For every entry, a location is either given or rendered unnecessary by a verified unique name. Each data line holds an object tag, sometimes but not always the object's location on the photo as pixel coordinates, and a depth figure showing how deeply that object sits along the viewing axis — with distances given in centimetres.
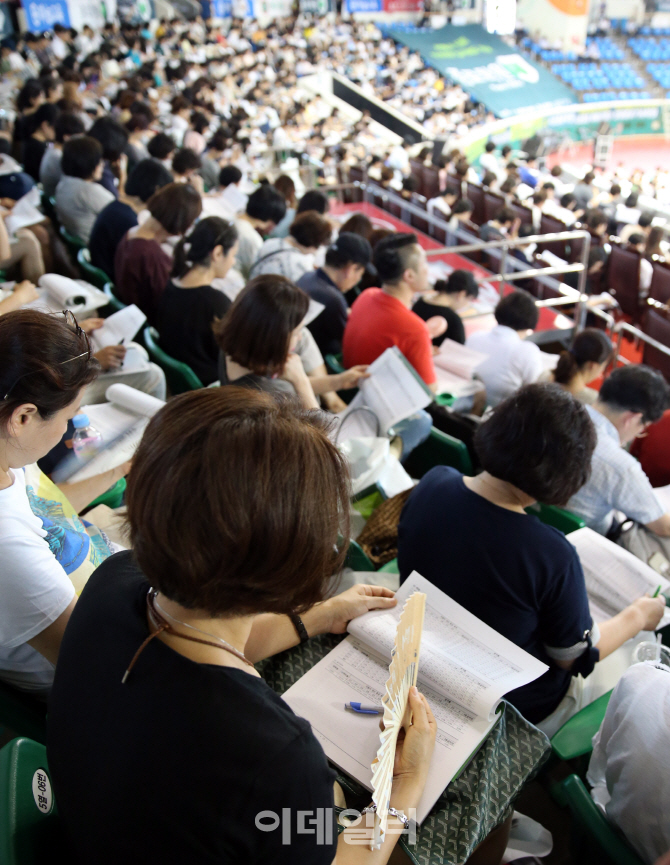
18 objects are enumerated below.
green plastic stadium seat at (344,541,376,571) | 172
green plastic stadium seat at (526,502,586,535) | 191
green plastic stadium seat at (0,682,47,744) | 122
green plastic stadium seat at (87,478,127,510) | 184
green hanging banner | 1877
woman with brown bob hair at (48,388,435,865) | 69
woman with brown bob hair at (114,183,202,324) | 326
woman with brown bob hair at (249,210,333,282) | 345
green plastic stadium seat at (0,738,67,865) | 81
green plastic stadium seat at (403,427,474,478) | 229
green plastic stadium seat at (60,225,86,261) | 423
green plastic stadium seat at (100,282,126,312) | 307
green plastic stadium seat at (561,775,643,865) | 107
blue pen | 103
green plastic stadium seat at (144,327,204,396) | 252
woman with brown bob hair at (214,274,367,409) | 201
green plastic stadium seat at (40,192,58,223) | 502
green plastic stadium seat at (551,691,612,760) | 131
